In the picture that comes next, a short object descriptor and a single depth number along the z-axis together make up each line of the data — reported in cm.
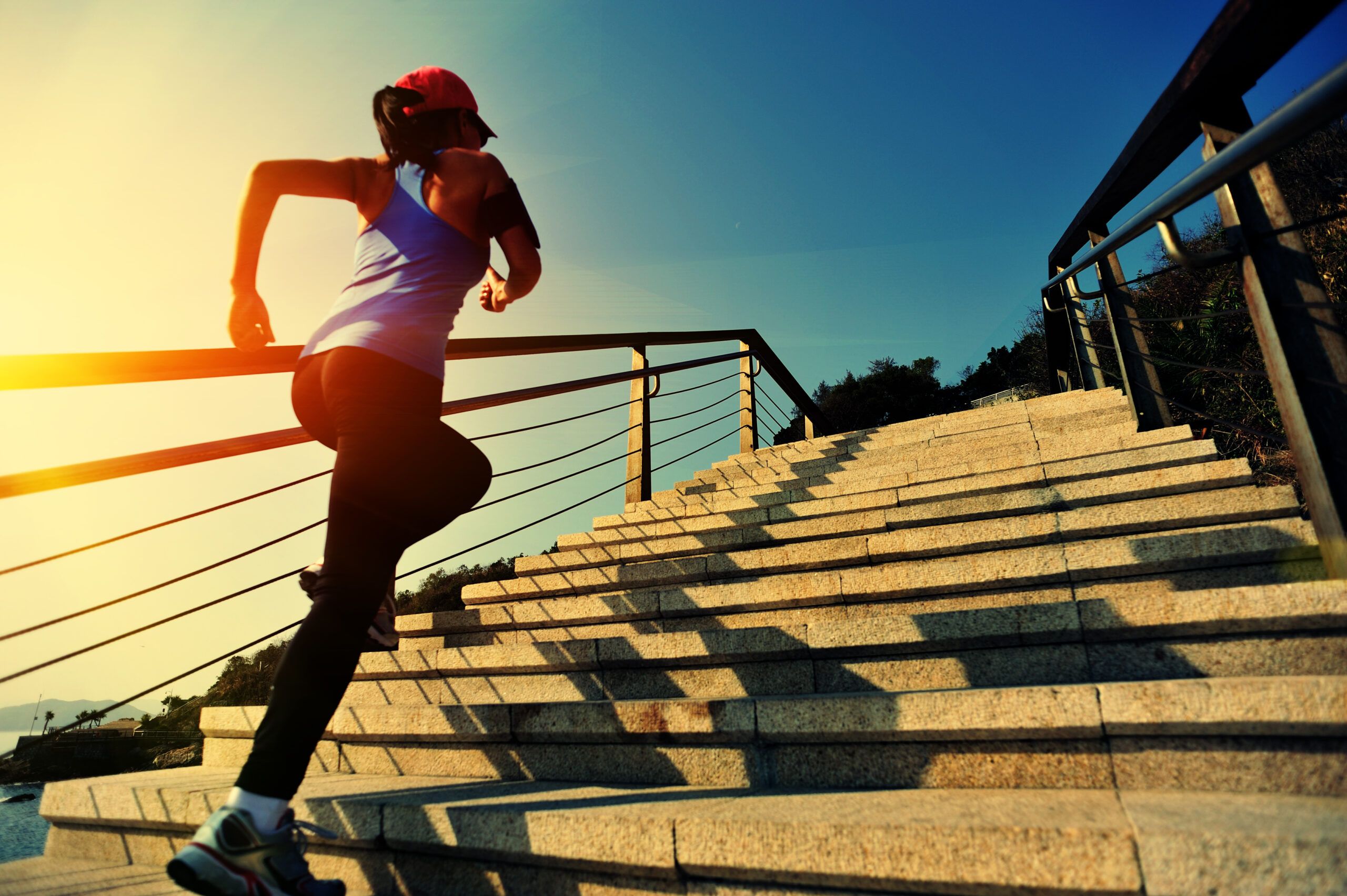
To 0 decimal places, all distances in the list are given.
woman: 115
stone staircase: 116
